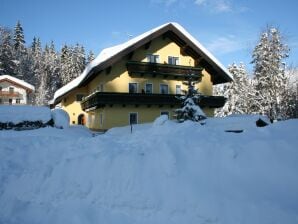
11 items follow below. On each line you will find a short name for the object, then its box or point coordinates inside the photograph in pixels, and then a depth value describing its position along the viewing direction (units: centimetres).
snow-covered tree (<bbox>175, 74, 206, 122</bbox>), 2070
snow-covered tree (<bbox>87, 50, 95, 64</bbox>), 7641
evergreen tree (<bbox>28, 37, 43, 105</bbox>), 7289
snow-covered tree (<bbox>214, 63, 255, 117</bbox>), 4681
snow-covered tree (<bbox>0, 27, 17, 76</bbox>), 6181
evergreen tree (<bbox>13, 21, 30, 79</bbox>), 7889
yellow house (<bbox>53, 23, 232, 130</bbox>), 2642
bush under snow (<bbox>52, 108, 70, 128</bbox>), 1983
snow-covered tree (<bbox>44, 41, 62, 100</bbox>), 7356
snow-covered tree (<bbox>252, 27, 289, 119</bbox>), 3916
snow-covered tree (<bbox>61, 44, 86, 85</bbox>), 6688
